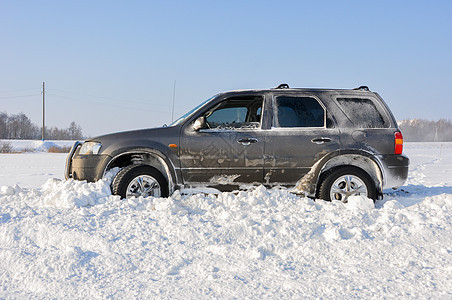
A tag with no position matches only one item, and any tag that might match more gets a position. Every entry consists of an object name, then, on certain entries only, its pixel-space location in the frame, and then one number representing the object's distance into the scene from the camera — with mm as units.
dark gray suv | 5633
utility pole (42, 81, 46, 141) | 47828
